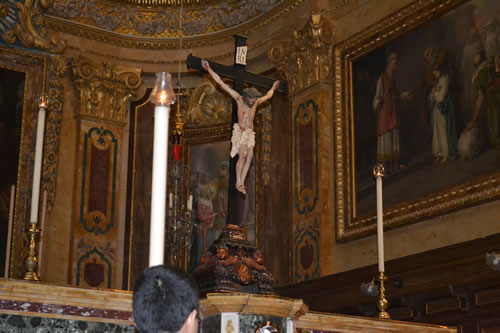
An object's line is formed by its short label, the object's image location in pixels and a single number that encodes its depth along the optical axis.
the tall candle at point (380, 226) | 6.30
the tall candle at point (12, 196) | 9.73
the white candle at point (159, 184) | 2.70
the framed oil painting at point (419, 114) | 8.38
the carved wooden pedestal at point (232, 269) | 5.39
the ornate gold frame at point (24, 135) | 10.85
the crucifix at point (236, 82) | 6.24
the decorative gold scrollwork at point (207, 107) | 12.09
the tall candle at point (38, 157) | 5.70
